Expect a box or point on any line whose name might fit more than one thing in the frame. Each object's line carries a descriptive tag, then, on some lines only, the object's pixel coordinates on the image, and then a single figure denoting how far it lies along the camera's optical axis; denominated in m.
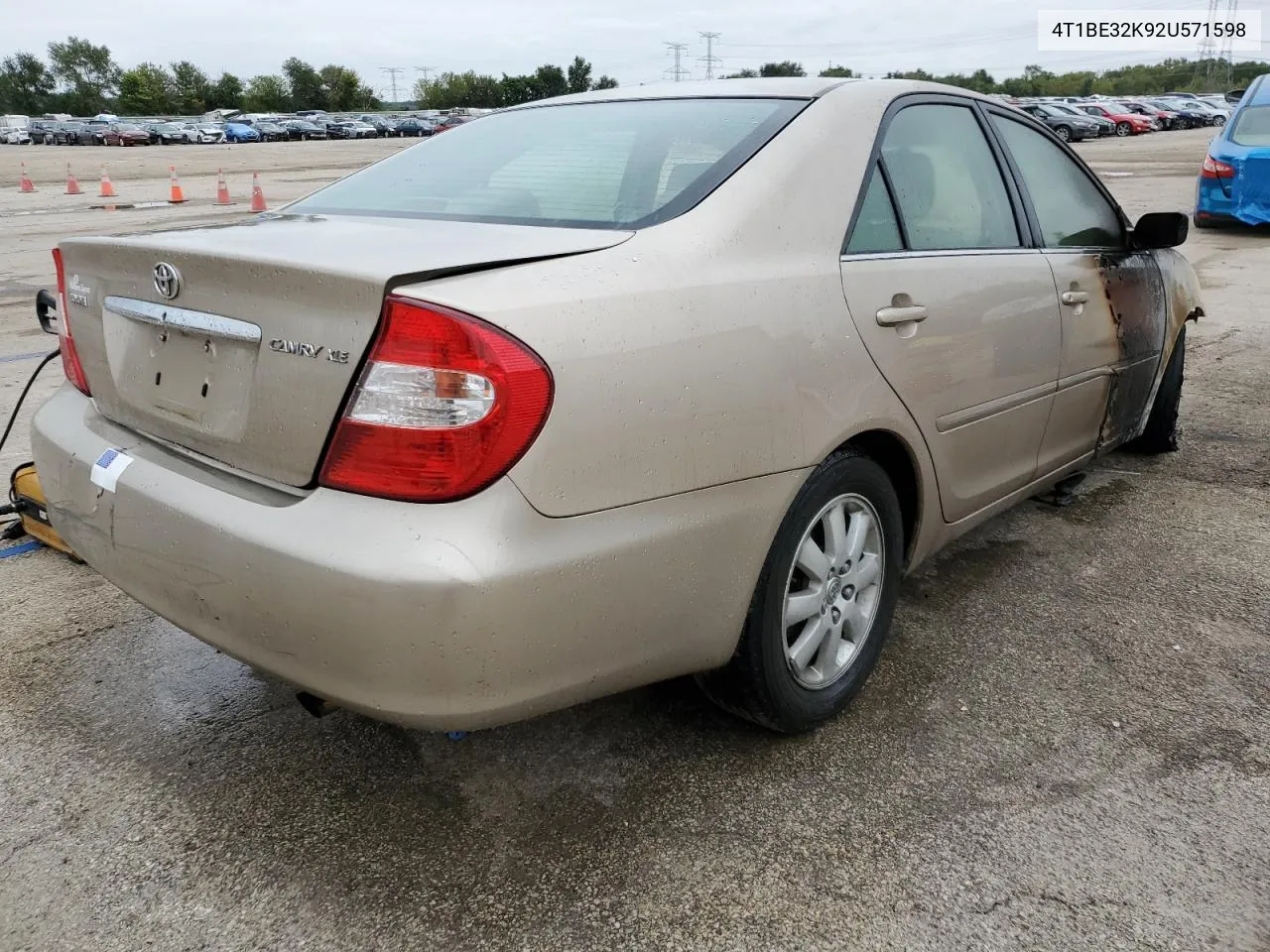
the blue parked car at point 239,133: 57.22
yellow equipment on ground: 3.44
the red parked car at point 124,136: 53.34
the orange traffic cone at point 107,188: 21.03
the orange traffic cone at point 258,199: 16.06
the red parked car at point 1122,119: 44.53
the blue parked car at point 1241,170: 12.00
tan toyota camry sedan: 1.71
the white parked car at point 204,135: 57.09
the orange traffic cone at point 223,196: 18.59
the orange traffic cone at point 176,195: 19.23
